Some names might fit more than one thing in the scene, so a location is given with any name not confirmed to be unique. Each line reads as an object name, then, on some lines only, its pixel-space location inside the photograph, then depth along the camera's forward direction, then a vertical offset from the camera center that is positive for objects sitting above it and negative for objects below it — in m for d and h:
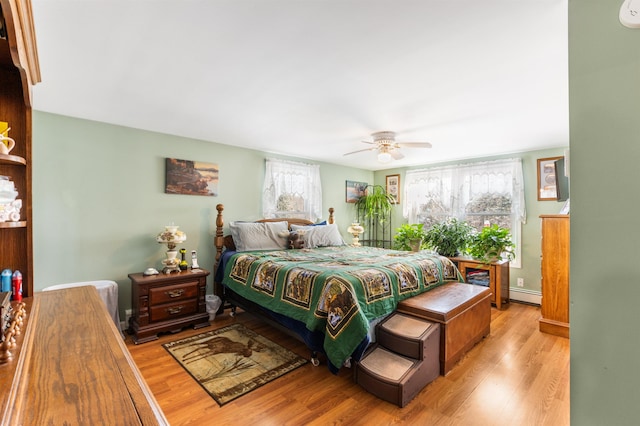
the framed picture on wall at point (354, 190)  5.74 +0.43
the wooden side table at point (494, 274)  4.00 -0.91
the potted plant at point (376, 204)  5.68 +0.15
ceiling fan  3.27 +0.76
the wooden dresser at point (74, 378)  0.62 -0.43
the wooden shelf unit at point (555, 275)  3.10 -0.71
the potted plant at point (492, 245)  4.11 -0.49
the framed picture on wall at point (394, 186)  5.84 +0.50
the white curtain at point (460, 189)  4.38 +0.37
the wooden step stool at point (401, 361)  1.98 -1.10
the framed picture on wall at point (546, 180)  4.07 +0.43
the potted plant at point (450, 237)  4.59 -0.42
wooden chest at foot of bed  2.33 -0.88
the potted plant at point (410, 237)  5.02 -0.46
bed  2.18 -0.64
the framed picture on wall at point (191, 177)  3.52 +0.45
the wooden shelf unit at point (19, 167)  1.30 +0.22
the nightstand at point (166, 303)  2.90 -0.95
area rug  2.16 -1.28
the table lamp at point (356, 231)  5.11 -0.34
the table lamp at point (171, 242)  3.22 -0.33
